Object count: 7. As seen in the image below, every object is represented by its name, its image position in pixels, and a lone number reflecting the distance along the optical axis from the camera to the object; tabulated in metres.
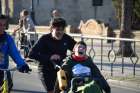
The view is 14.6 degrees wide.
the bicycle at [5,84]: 7.12
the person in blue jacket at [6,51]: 7.56
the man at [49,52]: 8.20
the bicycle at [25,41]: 20.27
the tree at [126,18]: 21.28
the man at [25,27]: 20.72
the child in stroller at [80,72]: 7.07
